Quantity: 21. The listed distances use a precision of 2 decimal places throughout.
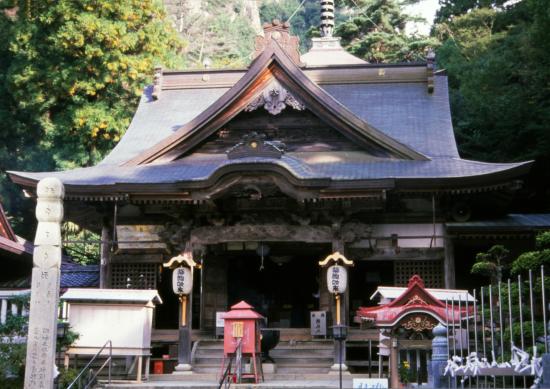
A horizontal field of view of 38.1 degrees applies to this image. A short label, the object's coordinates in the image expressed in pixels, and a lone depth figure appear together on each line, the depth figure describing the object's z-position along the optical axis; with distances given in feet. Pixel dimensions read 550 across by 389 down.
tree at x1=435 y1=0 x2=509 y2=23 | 121.70
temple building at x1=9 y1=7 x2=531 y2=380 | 53.78
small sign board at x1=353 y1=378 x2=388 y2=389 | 35.86
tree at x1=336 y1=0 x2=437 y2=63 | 122.62
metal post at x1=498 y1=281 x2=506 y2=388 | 31.78
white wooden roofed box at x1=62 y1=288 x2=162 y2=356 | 48.01
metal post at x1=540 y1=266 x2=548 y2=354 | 28.37
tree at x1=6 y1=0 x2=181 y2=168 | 89.35
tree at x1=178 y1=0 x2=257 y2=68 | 186.39
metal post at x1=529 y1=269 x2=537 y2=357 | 28.29
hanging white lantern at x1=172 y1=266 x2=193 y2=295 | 54.29
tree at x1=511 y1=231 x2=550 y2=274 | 36.11
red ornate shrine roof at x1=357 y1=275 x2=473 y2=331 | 37.65
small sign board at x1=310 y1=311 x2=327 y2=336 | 54.85
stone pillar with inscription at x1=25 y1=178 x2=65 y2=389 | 32.96
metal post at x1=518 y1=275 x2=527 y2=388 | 29.00
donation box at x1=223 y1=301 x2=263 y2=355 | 44.34
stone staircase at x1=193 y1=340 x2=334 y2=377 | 51.58
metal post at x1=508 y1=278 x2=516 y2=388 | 32.32
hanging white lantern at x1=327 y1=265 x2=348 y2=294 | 52.49
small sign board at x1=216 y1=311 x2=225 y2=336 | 56.59
